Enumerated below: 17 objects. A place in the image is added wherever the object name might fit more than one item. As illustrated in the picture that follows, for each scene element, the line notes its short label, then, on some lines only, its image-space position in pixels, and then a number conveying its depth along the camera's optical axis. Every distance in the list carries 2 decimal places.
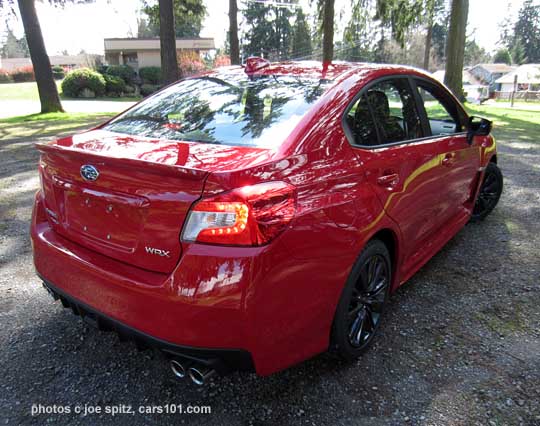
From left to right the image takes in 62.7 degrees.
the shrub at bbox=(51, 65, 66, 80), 44.38
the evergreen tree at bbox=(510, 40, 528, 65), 91.09
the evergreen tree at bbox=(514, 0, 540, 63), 91.88
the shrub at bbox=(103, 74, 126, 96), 32.41
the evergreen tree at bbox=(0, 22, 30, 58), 99.64
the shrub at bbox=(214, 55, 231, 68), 45.94
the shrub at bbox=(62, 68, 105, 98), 30.64
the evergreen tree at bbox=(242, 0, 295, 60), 59.31
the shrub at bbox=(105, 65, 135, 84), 35.81
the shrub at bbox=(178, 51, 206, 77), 38.60
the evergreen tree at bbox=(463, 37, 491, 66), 89.75
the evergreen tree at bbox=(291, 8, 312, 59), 56.67
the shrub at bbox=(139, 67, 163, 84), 37.31
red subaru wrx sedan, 1.82
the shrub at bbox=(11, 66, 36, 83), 44.41
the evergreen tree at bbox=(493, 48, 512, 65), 91.19
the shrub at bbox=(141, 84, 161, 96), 34.56
